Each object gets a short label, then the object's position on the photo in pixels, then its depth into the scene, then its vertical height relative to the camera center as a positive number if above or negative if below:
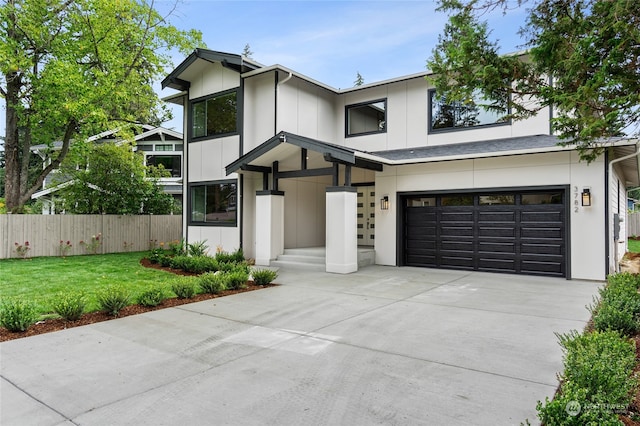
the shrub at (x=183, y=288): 7.39 -1.37
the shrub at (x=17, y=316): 5.34 -1.39
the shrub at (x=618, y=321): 4.64 -1.26
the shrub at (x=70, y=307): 5.81 -1.36
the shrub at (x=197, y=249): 12.18 -1.04
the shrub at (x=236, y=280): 8.29 -1.36
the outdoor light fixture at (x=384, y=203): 12.17 +0.40
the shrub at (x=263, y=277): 8.74 -1.36
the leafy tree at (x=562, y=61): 3.85 +1.73
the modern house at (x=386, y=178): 9.77 +1.12
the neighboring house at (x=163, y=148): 24.25 +4.31
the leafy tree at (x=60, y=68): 13.69 +5.39
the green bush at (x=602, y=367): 2.89 -1.20
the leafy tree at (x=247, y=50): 42.06 +17.81
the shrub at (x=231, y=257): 10.99 -1.18
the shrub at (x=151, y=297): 6.74 -1.42
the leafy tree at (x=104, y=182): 15.52 +1.35
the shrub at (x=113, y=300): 6.21 -1.34
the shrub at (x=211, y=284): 7.88 -1.37
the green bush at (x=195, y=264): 10.20 -1.29
